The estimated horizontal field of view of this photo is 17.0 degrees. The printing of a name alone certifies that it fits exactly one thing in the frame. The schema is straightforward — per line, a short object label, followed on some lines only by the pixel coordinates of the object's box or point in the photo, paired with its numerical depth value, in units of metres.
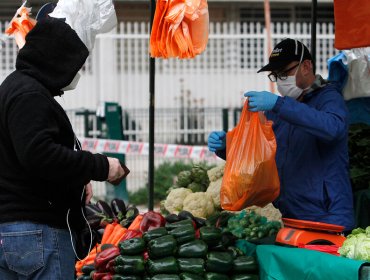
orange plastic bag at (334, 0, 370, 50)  8.17
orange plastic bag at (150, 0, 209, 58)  6.97
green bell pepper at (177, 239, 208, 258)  7.45
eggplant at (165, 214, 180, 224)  8.32
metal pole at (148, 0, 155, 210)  9.18
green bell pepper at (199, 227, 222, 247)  7.61
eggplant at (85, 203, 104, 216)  10.05
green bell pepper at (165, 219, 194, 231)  7.79
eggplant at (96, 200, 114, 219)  10.10
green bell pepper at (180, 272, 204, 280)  7.29
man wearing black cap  6.84
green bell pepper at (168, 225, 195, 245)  7.56
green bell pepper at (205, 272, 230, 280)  7.36
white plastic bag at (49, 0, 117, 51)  6.27
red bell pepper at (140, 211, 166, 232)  8.33
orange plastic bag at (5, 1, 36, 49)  7.99
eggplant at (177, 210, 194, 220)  8.27
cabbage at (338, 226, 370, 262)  6.15
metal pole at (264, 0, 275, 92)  11.65
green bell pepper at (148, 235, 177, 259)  7.42
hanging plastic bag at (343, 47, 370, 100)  10.00
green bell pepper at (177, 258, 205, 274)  7.35
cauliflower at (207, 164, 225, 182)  10.07
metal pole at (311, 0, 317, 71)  9.70
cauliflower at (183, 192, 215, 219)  9.43
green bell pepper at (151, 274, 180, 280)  7.27
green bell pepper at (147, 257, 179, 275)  7.33
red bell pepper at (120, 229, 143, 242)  8.17
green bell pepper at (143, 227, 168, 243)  7.59
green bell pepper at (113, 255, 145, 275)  7.39
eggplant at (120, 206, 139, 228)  9.42
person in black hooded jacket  5.09
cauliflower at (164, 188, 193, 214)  9.98
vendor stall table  5.87
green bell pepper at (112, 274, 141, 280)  7.41
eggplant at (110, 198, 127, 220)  10.13
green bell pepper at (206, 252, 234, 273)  7.41
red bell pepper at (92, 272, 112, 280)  7.86
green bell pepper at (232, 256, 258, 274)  7.45
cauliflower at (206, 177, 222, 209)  9.62
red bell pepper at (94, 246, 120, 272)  7.81
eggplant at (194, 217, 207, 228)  8.28
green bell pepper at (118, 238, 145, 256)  7.50
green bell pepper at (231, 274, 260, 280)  7.42
